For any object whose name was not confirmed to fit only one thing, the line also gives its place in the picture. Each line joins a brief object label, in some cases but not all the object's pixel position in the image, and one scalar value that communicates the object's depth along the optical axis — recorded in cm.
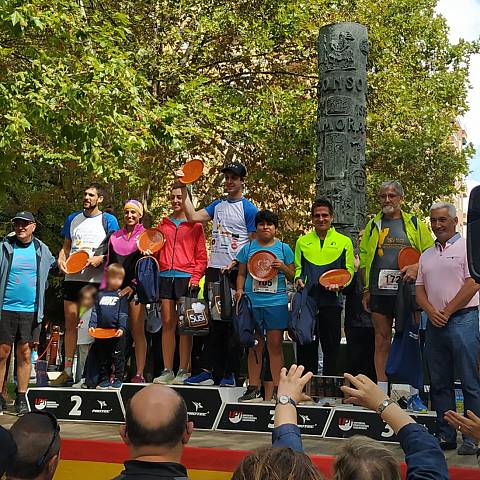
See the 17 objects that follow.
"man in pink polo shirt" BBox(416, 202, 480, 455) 666
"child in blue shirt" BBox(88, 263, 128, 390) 839
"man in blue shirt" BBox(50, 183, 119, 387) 856
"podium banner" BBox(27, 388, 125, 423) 812
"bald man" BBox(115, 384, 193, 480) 283
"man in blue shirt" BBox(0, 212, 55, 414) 854
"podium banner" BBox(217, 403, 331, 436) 741
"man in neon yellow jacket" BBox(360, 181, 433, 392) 762
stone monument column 967
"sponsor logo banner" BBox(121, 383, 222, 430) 777
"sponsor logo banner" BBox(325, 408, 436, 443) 706
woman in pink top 848
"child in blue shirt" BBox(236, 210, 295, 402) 789
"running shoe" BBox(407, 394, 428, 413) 739
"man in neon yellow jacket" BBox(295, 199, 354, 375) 795
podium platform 724
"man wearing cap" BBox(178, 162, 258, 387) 829
